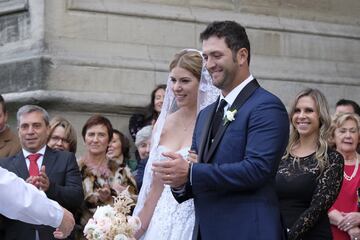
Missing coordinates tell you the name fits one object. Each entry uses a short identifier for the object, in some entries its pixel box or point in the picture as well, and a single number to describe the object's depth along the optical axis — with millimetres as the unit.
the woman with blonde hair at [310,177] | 9465
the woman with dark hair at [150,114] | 13077
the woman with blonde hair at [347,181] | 10666
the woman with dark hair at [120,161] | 11735
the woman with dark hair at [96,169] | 11346
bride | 9285
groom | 7277
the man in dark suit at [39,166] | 10656
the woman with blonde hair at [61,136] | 12056
